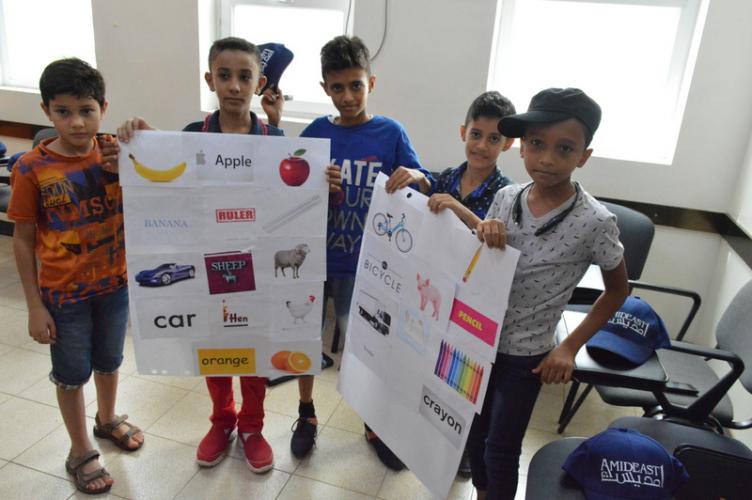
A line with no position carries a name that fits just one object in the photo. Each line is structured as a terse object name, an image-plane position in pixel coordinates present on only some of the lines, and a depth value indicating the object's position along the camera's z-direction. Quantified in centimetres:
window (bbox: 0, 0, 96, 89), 371
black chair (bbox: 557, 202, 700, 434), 211
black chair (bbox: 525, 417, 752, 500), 117
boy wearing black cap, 116
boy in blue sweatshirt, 158
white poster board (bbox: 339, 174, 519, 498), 123
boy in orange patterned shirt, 145
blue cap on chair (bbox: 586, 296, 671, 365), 136
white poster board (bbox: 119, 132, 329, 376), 147
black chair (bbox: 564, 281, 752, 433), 155
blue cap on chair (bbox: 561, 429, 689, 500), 110
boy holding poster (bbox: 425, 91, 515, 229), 147
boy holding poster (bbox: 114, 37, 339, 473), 155
